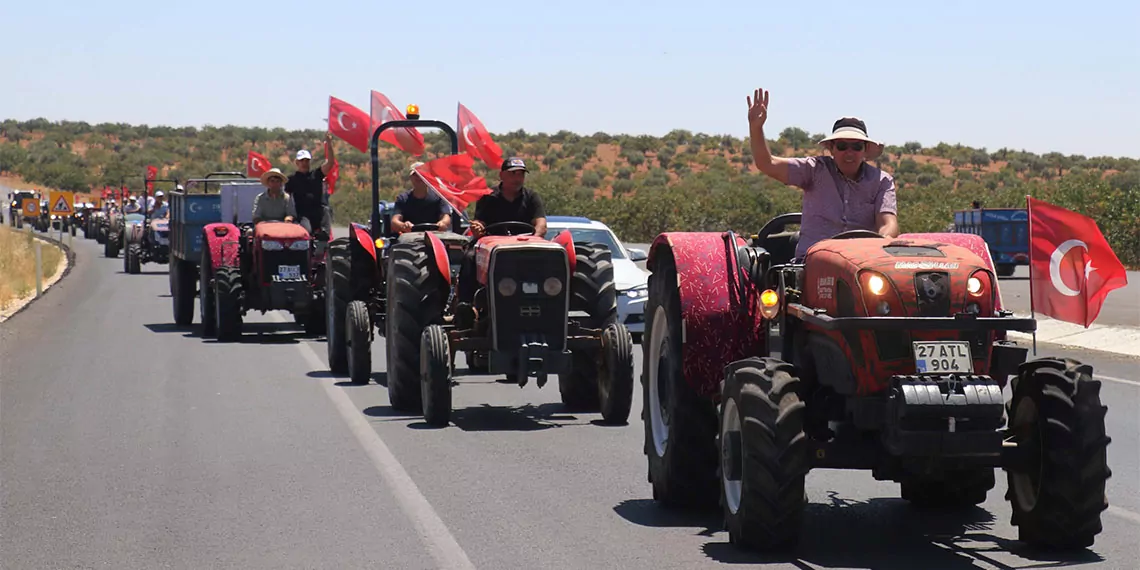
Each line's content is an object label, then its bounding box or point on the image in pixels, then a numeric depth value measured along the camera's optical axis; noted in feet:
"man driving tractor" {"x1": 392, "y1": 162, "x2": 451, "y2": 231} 52.13
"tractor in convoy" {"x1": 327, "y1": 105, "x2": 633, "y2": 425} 41.27
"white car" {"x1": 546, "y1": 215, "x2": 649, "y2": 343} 65.62
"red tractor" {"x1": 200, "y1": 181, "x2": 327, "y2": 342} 68.08
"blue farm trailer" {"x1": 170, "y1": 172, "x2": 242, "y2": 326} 78.95
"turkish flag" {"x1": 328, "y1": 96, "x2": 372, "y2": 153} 63.87
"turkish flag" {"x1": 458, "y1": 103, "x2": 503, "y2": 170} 59.36
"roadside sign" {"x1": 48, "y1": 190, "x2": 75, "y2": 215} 165.58
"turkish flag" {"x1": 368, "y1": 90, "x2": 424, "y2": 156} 57.72
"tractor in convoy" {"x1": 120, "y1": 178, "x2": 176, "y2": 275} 131.95
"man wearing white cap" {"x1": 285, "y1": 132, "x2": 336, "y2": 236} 69.15
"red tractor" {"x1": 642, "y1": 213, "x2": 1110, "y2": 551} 22.70
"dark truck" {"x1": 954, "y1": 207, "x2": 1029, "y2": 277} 120.47
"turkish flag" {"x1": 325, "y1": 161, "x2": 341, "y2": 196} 67.92
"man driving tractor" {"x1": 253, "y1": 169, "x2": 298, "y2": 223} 70.13
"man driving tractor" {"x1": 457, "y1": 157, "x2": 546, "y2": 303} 44.55
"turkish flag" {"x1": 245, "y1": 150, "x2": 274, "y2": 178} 84.53
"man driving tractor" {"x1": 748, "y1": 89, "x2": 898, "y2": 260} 27.53
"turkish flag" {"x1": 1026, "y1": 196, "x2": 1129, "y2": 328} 35.32
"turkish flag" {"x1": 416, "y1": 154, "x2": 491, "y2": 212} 50.85
